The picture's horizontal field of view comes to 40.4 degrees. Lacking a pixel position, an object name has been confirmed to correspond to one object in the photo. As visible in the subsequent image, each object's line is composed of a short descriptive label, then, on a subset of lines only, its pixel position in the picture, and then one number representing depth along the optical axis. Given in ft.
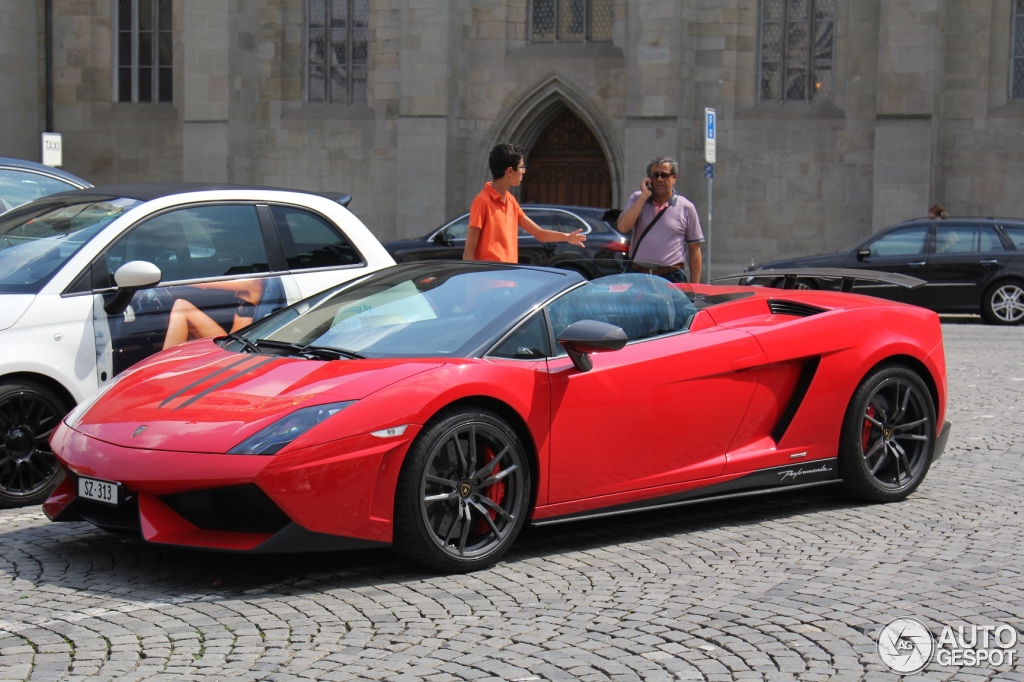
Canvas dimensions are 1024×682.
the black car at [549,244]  65.41
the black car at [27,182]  34.14
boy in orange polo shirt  31.45
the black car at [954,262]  65.92
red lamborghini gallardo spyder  17.21
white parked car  22.49
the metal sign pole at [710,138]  69.00
